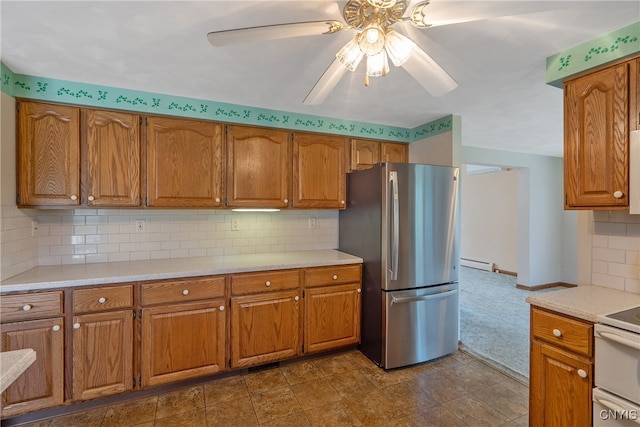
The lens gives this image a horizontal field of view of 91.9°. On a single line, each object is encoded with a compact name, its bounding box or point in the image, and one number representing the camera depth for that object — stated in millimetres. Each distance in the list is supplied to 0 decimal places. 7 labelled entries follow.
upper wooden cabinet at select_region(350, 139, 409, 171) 3146
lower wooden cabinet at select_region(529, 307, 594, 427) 1441
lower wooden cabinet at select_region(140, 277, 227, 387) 2119
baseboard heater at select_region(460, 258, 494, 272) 6213
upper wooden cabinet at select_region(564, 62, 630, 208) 1578
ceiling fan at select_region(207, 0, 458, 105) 1221
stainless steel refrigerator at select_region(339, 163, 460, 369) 2484
